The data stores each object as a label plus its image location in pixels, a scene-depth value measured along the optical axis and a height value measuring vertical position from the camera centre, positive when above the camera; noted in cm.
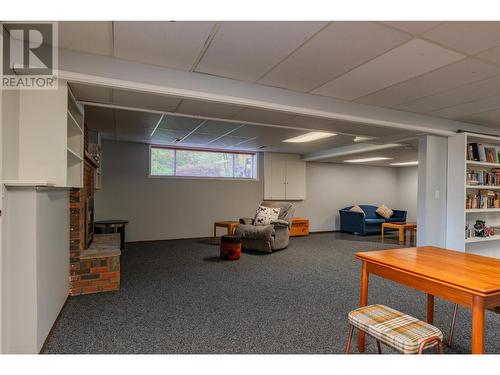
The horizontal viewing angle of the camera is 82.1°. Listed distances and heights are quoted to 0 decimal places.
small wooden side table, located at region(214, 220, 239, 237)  596 -84
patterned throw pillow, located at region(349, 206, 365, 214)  784 -61
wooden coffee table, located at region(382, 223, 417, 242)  686 -96
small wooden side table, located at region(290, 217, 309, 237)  729 -106
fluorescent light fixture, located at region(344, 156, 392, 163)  716 +72
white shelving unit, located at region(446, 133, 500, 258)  401 -2
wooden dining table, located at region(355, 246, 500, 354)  135 -48
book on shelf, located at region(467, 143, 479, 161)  426 +54
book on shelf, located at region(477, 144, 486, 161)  435 +55
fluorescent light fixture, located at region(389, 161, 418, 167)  804 +70
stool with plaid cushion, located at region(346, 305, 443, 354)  139 -75
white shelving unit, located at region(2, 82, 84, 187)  198 +34
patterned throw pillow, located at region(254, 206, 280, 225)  584 -62
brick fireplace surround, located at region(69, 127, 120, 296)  308 -87
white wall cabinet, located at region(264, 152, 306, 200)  745 +24
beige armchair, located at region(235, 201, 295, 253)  532 -92
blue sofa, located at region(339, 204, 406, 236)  755 -90
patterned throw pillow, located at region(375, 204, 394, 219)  816 -71
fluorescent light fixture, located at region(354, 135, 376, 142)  484 +85
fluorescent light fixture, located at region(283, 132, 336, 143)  493 +90
